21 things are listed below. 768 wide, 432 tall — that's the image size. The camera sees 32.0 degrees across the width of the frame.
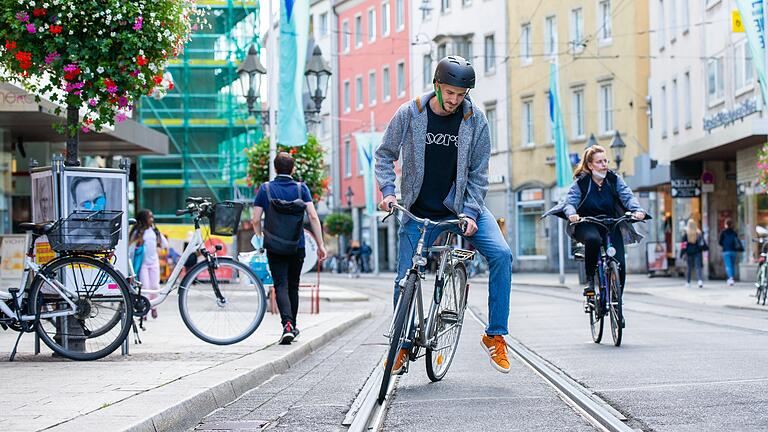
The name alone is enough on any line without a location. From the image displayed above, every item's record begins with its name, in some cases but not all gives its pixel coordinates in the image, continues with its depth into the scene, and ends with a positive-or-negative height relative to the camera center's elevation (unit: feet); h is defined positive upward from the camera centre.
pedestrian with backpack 38.86 +0.66
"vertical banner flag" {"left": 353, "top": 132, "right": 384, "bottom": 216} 144.66 +11.23
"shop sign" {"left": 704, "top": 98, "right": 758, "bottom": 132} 102.99 +10.78
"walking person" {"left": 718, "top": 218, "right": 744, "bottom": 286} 101.55 +0.03
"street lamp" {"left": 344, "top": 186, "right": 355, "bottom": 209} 205.67 +8.74
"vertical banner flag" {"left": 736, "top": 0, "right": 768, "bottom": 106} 75.05 +12.34
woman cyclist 37.88 +1.23
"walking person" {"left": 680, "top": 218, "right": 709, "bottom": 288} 101.24 +0.06
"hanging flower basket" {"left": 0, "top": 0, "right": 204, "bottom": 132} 32.60 +5.17
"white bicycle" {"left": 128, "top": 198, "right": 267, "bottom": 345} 35.30 -1.11
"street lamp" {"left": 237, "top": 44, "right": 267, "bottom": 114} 82.28 +10.79
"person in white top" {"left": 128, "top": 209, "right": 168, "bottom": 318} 59.06 +0.36
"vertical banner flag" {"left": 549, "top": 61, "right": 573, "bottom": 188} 115.03 +9.59
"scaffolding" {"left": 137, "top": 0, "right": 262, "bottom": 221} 152.97 +15.64
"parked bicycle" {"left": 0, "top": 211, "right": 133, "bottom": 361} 31.07 -0.87
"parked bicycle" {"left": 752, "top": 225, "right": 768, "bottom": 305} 71.00 -1.69
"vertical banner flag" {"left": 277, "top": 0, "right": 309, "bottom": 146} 66.95 +9.47
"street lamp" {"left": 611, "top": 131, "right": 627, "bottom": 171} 128.06 +9.68
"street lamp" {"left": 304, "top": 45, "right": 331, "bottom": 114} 81.56 +10.65
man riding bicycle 26.11 +1.65
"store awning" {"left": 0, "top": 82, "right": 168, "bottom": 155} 59.06 +6.85
